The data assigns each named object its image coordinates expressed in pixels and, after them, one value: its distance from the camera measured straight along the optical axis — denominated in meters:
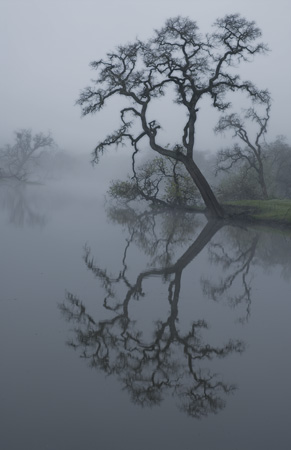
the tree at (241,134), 35.59
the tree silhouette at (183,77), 25.11
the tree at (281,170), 47.44
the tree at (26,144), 79.06
